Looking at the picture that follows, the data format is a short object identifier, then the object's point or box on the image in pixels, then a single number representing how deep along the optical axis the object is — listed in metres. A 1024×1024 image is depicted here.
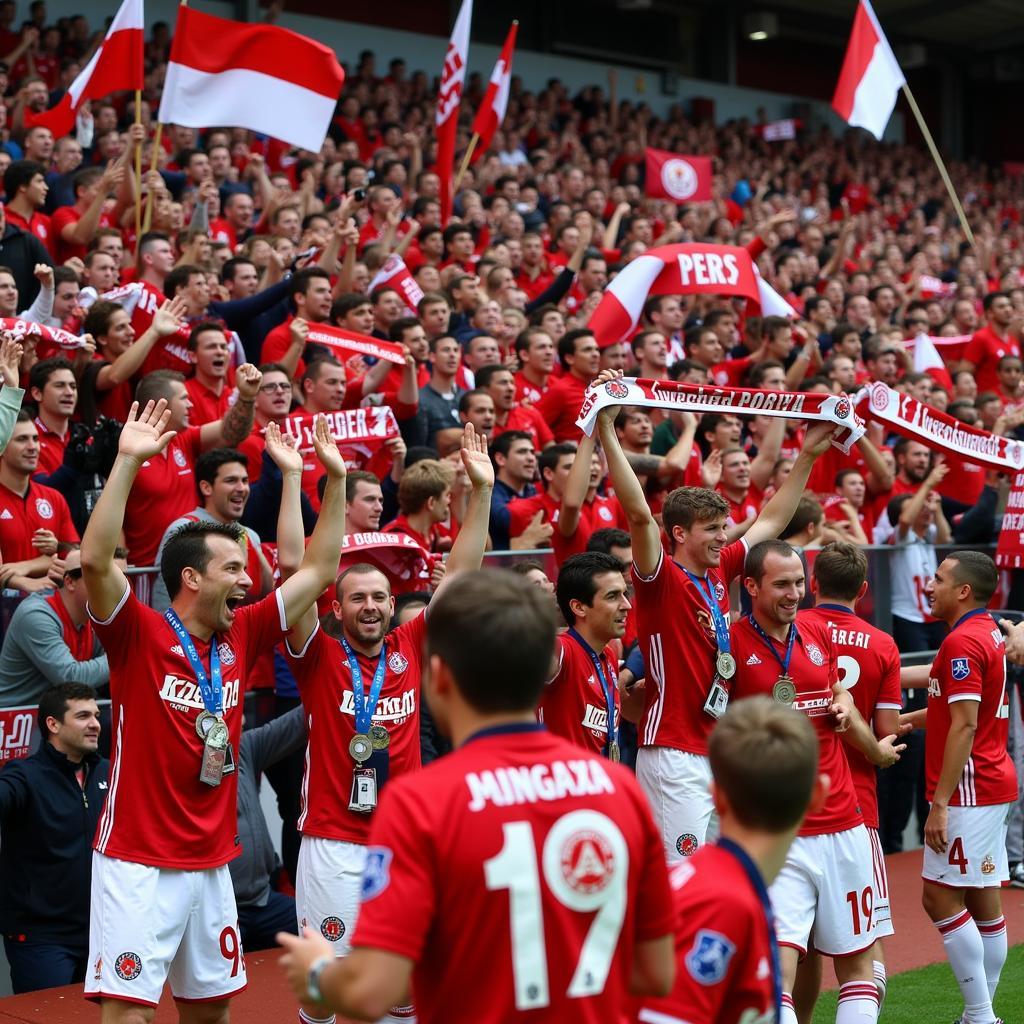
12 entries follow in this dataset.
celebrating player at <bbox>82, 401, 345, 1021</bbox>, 5.00
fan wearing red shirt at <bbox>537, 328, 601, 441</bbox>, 10.96
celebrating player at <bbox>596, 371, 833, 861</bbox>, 6.20
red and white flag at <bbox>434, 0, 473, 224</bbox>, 14.05
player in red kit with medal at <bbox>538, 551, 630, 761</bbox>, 6.05
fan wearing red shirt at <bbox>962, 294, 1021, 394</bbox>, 15.14
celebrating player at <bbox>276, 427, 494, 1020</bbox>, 5.55
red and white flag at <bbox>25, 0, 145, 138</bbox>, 11.11
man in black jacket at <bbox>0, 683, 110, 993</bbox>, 6.81
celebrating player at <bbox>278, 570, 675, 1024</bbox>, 2.88
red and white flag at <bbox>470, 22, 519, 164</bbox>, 15.33
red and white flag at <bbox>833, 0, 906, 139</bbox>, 13.88
